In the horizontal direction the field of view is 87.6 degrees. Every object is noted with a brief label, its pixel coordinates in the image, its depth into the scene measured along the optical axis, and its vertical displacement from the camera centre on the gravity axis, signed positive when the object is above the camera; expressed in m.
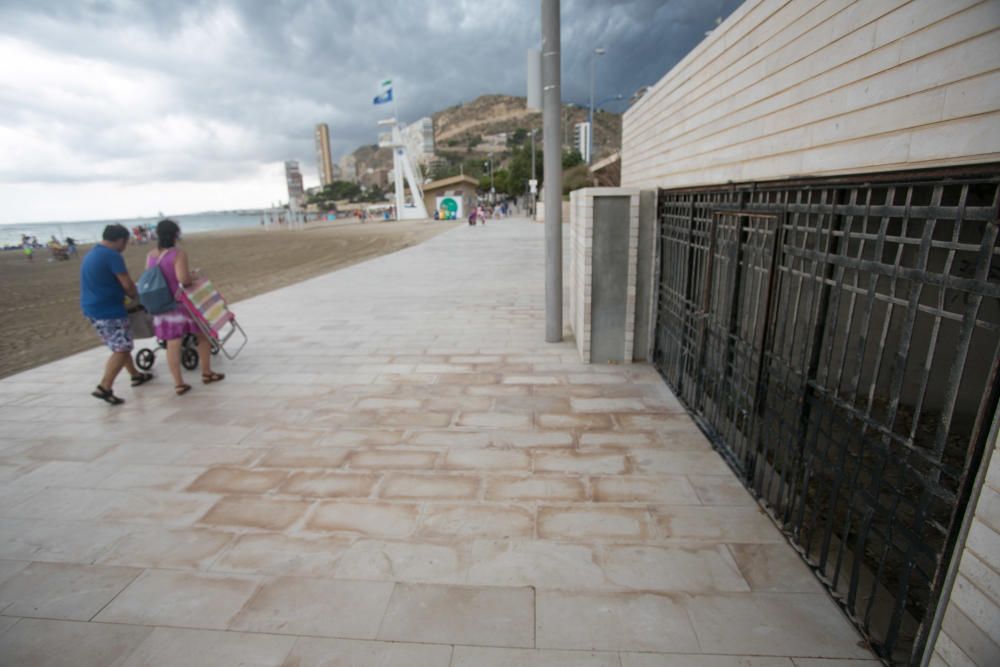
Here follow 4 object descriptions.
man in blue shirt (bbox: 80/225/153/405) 5.12 -0.89
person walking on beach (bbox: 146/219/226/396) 5.34 -0.82
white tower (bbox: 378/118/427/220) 51.38 +1.83
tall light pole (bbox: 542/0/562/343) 6.31 +0.32
